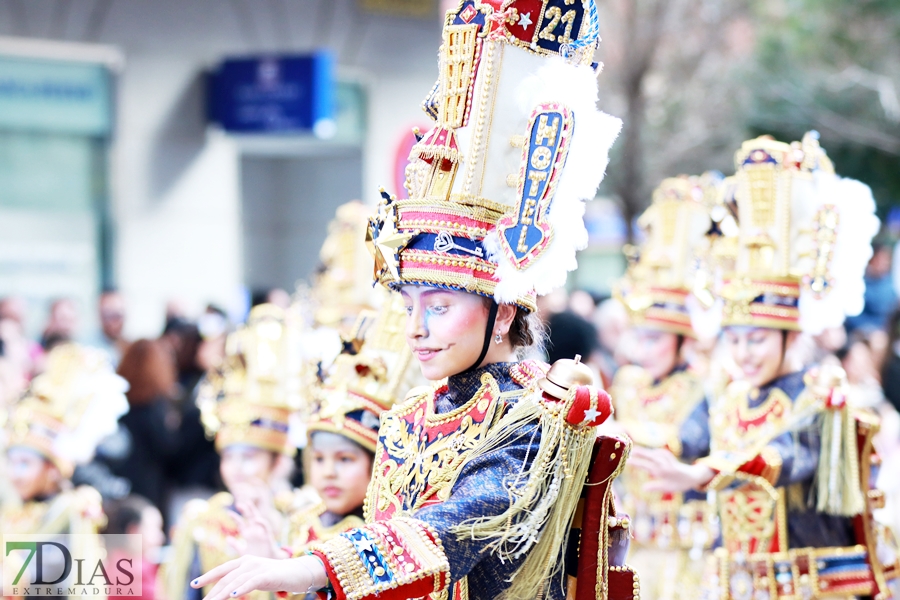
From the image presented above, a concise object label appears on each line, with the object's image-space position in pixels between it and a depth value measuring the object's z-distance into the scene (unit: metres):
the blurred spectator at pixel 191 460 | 15.20
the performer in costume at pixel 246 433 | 11.09
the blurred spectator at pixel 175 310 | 19.96
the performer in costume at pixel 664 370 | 13.48
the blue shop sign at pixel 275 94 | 23.83
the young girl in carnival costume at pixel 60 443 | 11.91
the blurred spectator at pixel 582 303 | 22.86
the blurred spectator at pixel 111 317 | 19.12
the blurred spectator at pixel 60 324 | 17.97
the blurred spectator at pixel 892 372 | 16.66
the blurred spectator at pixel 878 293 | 22.17
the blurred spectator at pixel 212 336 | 16.48
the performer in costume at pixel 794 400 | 10.12
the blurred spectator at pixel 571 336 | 15.55
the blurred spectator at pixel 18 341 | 16.31
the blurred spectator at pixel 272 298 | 21.05
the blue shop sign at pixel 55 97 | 21.45
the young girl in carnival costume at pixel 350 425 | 8.73
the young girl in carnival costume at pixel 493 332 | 5.68
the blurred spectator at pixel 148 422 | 14.76
